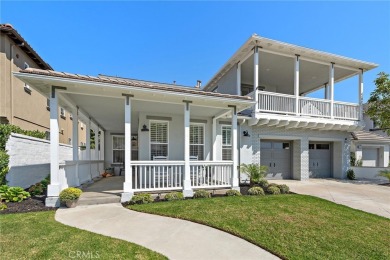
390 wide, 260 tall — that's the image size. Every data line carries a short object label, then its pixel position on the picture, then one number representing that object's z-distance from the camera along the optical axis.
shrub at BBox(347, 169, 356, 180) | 12.05
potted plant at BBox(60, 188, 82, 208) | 5.57
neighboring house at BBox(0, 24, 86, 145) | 9.30
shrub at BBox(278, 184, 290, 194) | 7.73
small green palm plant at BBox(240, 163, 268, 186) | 8.86
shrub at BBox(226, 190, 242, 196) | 7.07
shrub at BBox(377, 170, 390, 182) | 10.61
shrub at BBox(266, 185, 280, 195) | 7.52
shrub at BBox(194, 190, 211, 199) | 6.78
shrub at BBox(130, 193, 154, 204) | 6.02
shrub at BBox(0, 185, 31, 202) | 5.76
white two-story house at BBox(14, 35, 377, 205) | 6.28
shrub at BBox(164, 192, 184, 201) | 6.42
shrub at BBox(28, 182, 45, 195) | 6.59
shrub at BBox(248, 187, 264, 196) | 7.26
